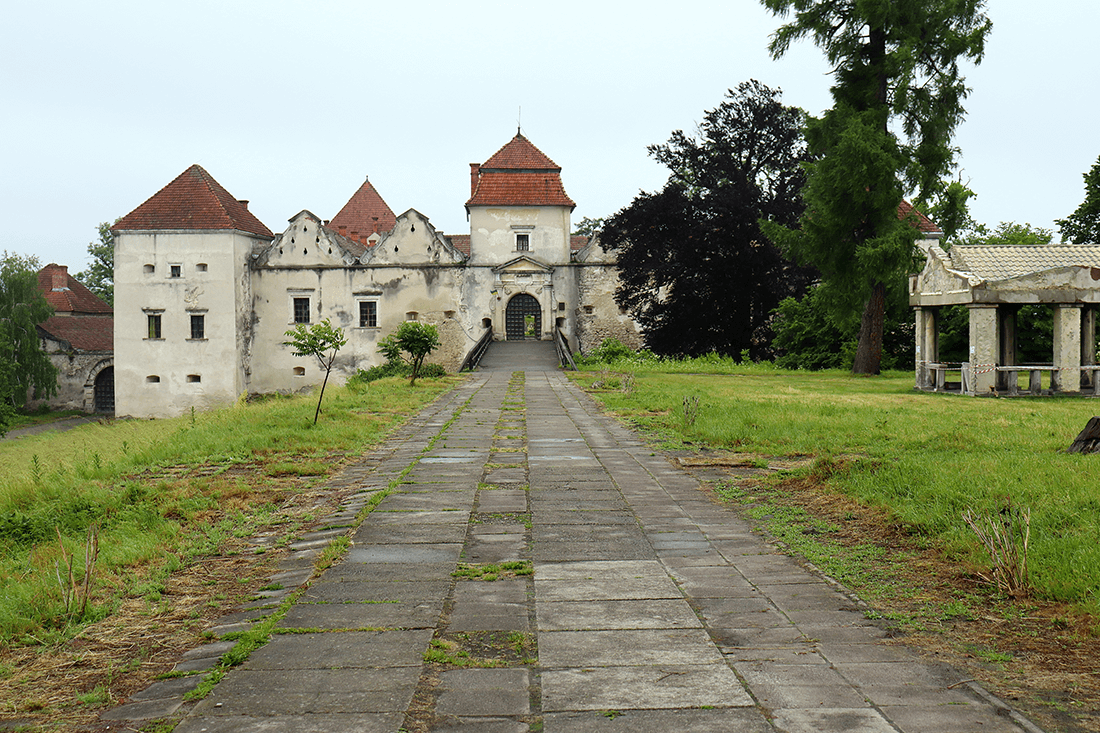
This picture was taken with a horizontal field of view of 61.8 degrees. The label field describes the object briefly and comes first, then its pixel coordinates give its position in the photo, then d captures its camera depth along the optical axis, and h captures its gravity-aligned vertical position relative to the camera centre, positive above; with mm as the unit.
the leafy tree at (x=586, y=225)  77062 +9610
